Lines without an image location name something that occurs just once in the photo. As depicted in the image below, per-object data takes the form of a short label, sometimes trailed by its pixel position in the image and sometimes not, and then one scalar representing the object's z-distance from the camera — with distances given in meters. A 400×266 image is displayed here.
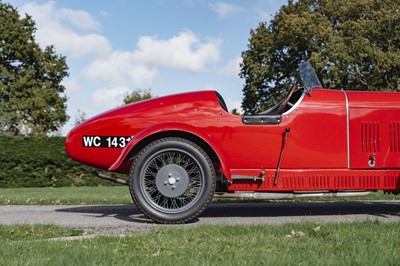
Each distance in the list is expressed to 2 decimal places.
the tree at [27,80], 35.26
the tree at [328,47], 30.17
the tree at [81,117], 47.39
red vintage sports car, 5.47
